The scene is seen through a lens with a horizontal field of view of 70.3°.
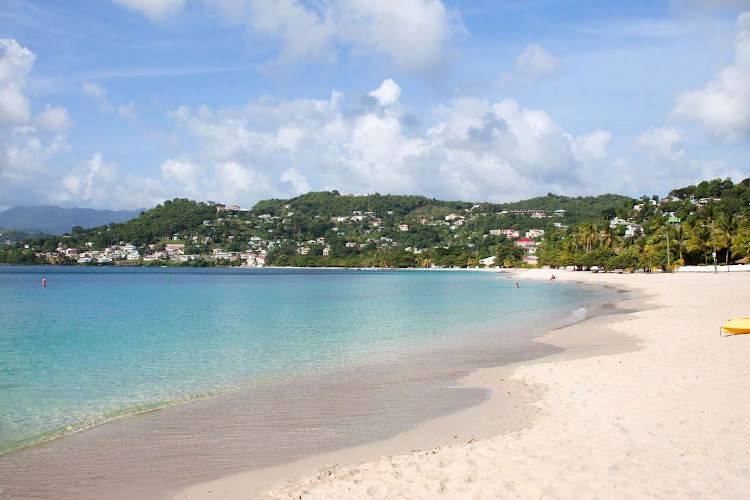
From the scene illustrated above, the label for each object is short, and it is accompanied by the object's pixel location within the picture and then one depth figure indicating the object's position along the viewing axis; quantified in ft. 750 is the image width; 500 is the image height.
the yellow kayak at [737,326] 51.11
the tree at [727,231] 209.67
